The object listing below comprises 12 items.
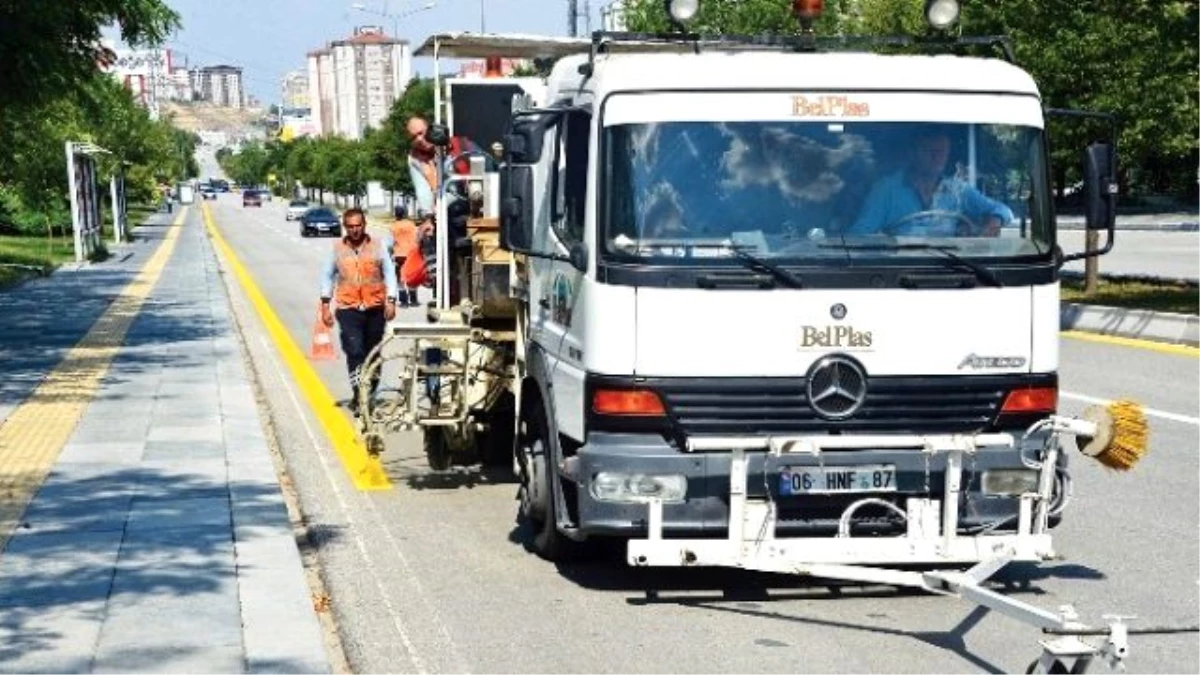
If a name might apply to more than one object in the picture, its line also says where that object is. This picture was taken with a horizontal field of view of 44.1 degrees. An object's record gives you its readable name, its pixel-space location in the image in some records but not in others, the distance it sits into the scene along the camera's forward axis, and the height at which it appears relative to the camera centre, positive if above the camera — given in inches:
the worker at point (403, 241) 563.5 -34.5
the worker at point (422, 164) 424.2 -4.0
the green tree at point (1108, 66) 790.5 +40.8
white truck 243.1 -28.4
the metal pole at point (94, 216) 1669.5 -71.7
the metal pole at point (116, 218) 2197.6 -93.2
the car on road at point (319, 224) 2465.2 -119.0
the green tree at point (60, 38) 621.0 +52.8
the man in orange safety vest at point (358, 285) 467.8 -42.1
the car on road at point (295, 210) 3420.5 -136.0
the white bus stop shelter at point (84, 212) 1507.1 -60.0
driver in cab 252.2 -10.7
